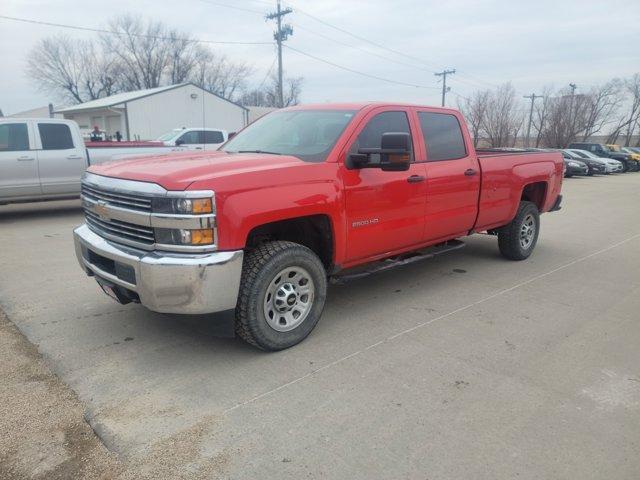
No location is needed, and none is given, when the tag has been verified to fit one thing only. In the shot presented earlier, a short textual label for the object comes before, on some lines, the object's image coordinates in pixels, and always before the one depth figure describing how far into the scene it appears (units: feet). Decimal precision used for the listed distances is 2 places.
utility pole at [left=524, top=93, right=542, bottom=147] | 153.99
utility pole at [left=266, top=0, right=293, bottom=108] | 104.65
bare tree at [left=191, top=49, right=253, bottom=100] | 216.21
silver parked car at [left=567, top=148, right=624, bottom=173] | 99.57
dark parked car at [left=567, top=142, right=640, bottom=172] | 116.16
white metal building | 106.22
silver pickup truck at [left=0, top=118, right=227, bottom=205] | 30.27
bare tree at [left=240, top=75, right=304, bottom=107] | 241.94
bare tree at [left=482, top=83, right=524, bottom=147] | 139.07
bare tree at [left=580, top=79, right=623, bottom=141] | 164.45
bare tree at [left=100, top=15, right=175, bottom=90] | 202.90
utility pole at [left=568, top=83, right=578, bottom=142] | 160.15
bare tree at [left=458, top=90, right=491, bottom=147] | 139.64
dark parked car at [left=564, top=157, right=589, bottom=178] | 87.40
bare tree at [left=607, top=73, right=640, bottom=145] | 205.16
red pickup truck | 10.90
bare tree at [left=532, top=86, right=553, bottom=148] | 162.20
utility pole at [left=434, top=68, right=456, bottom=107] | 168.87
